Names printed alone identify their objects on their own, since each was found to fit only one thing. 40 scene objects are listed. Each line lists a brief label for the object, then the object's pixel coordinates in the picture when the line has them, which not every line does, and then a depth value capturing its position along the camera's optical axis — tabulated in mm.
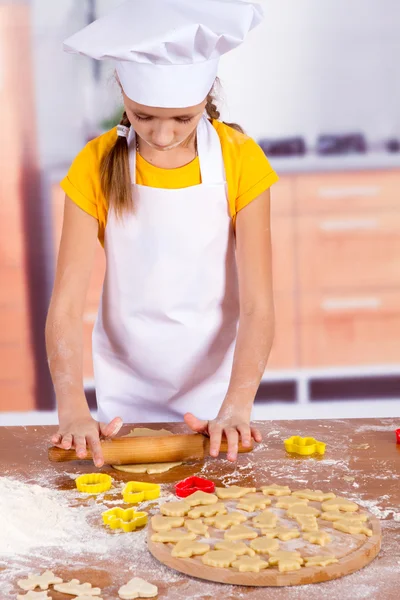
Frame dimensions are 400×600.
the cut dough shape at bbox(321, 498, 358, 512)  1495
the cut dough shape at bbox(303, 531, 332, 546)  1408
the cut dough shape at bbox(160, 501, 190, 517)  1480
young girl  1898
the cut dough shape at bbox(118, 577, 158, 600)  1325
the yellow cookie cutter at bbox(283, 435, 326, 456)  1755
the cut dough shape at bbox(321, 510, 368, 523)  1462
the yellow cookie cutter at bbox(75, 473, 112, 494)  1615
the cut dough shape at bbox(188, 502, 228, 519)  1479
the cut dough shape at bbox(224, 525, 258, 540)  1418
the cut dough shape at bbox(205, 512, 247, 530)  1453
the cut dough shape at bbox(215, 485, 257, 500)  1553
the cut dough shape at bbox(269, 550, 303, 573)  1352
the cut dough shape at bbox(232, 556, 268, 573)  1355
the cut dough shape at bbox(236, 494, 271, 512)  1502
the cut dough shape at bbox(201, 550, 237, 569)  1364
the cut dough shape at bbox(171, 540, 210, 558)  1383
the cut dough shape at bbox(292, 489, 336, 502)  1533
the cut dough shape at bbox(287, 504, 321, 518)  1473
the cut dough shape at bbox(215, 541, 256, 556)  1385
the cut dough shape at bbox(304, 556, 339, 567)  1362
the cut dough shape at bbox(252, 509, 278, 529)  1450
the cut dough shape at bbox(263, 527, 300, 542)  1415
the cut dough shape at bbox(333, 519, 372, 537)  1430
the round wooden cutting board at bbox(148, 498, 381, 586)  1349
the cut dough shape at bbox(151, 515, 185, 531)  1440
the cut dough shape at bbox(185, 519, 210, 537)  1433
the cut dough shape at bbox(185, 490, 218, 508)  1513
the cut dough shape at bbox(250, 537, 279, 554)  1389
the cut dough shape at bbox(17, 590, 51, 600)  1330
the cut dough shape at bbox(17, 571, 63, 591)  1353
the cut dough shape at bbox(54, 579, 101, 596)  1333
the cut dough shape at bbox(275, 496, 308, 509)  1507
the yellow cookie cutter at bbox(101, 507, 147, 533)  1493
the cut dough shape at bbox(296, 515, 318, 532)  1439
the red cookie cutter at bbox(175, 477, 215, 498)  1584
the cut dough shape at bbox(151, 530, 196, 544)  1416
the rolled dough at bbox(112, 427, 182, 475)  1692
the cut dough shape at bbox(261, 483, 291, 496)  1554
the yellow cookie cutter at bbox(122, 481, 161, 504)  1574
